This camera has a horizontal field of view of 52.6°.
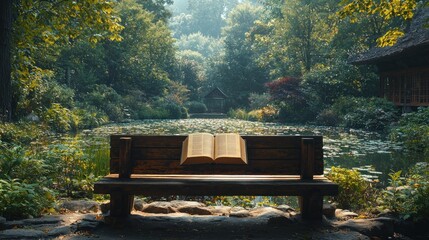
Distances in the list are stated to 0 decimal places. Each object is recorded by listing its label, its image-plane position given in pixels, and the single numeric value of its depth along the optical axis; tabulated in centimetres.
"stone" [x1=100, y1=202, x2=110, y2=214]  510
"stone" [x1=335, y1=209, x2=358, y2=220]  514
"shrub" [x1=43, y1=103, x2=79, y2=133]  1703
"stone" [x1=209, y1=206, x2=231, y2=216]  549
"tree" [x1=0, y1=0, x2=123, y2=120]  1075
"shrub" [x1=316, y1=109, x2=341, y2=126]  2614
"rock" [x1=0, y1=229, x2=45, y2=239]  414
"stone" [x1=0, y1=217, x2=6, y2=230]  445
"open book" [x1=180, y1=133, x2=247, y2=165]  441
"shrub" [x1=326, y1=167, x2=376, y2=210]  636
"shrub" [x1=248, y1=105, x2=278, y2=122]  3341
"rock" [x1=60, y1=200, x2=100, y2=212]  568
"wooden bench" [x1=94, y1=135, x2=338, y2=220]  450
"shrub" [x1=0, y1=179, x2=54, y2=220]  487
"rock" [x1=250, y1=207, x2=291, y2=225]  479
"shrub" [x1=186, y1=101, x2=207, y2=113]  4844
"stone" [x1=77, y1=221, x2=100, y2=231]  447
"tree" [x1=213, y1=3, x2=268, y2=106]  5172
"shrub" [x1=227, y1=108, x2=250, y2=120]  3880
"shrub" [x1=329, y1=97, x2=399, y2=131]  2177
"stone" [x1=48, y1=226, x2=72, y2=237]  430
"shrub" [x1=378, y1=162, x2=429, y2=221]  496
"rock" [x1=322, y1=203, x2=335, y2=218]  511
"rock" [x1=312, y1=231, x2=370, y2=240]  423
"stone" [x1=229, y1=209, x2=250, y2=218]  520
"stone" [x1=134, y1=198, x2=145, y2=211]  557
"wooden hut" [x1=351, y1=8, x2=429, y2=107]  1960
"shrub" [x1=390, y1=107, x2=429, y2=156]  1296
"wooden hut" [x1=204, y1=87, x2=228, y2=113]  5125
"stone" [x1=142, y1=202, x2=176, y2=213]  542
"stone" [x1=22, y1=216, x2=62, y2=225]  466
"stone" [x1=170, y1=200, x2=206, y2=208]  568
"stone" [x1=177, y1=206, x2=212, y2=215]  550
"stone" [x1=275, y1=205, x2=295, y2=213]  567
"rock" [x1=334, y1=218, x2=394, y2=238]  457
